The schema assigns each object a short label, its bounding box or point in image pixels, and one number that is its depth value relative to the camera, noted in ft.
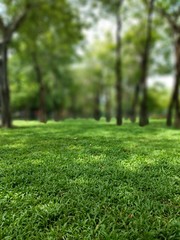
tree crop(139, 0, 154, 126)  27.77
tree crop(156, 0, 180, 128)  28.59
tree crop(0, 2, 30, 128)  27.03
